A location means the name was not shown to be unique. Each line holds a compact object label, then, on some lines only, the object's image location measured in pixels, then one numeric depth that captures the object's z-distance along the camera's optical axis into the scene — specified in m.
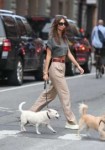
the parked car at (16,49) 16.48
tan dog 9.31
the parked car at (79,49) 22.06
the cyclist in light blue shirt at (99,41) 21.19
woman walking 10.29
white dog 9.72
